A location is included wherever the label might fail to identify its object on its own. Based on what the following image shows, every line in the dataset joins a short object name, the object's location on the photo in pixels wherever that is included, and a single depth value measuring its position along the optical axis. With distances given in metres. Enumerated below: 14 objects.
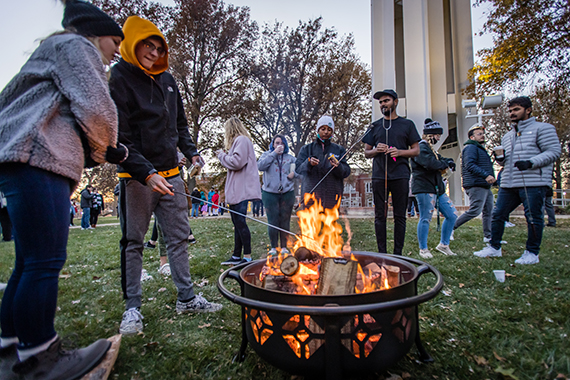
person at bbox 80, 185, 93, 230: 12.07
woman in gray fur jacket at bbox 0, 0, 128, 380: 1.41
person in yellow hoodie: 2.37
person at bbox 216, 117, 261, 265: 4.43
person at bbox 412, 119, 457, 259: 4.73
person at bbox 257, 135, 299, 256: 4.86
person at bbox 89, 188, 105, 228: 12.89
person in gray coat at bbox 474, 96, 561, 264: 4.10
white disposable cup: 3.31
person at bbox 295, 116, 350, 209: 4.63
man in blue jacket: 5.16
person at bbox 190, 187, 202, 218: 17.50
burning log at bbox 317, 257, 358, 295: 1.72
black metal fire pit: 1.37
